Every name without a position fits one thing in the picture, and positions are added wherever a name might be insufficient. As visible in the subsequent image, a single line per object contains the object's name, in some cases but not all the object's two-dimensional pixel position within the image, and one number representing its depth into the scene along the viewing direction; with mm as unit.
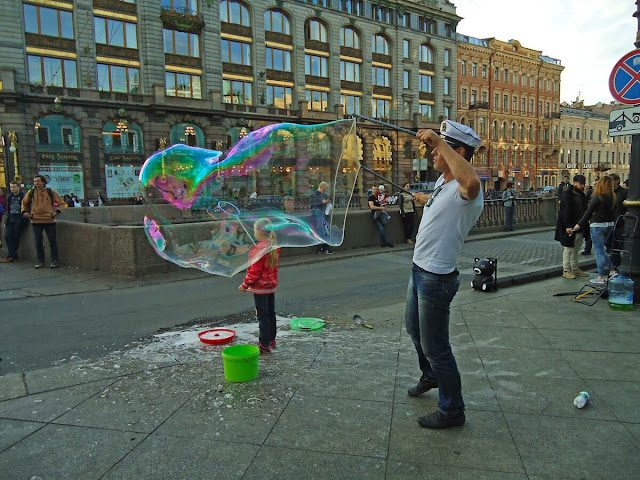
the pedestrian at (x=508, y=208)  17062
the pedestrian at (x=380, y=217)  13023
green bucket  4035
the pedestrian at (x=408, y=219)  13954
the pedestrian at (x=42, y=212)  10102
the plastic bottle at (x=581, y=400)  3504
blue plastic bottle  6316
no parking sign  6445
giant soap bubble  5145
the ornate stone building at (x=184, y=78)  33094
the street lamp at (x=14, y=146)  31734
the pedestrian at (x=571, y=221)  8727
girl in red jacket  4789
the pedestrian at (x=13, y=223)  10859
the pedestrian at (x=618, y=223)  7239
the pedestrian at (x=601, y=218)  8070
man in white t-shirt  3051
